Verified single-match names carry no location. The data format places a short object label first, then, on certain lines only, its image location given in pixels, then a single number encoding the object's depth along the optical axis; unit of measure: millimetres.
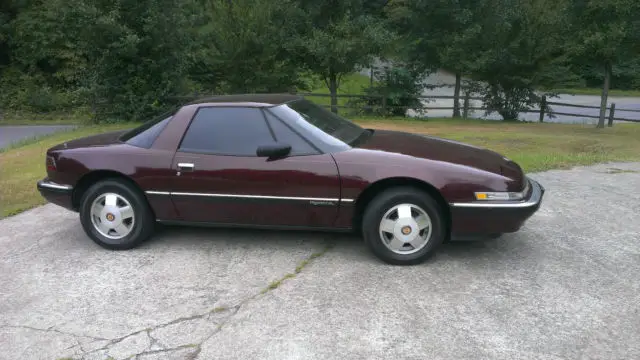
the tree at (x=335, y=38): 19047
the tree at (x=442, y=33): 20109
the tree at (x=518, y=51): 19078
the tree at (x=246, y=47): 18438
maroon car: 4316
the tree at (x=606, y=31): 16453
